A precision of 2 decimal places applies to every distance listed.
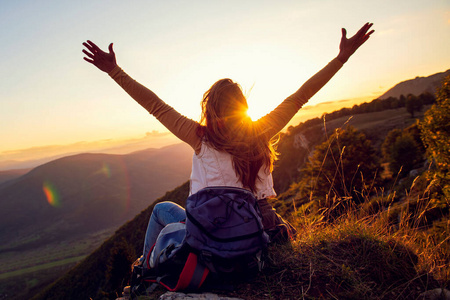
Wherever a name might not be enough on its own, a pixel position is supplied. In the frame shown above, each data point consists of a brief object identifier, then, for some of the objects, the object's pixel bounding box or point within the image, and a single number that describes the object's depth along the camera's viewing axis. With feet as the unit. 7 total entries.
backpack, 6.02
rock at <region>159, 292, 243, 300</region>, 6.12
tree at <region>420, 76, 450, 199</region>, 27.68
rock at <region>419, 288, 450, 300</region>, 5.99
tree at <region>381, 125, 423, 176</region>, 68.95
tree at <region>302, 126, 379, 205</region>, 49.55
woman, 7.13
